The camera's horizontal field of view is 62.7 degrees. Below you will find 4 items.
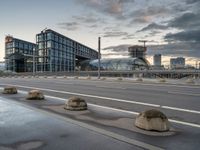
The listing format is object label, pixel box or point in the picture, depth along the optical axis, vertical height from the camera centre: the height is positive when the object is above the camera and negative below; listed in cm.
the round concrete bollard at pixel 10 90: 913 -103
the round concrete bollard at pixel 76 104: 571 -113
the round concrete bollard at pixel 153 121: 403 -122
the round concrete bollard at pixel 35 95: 753 -109
